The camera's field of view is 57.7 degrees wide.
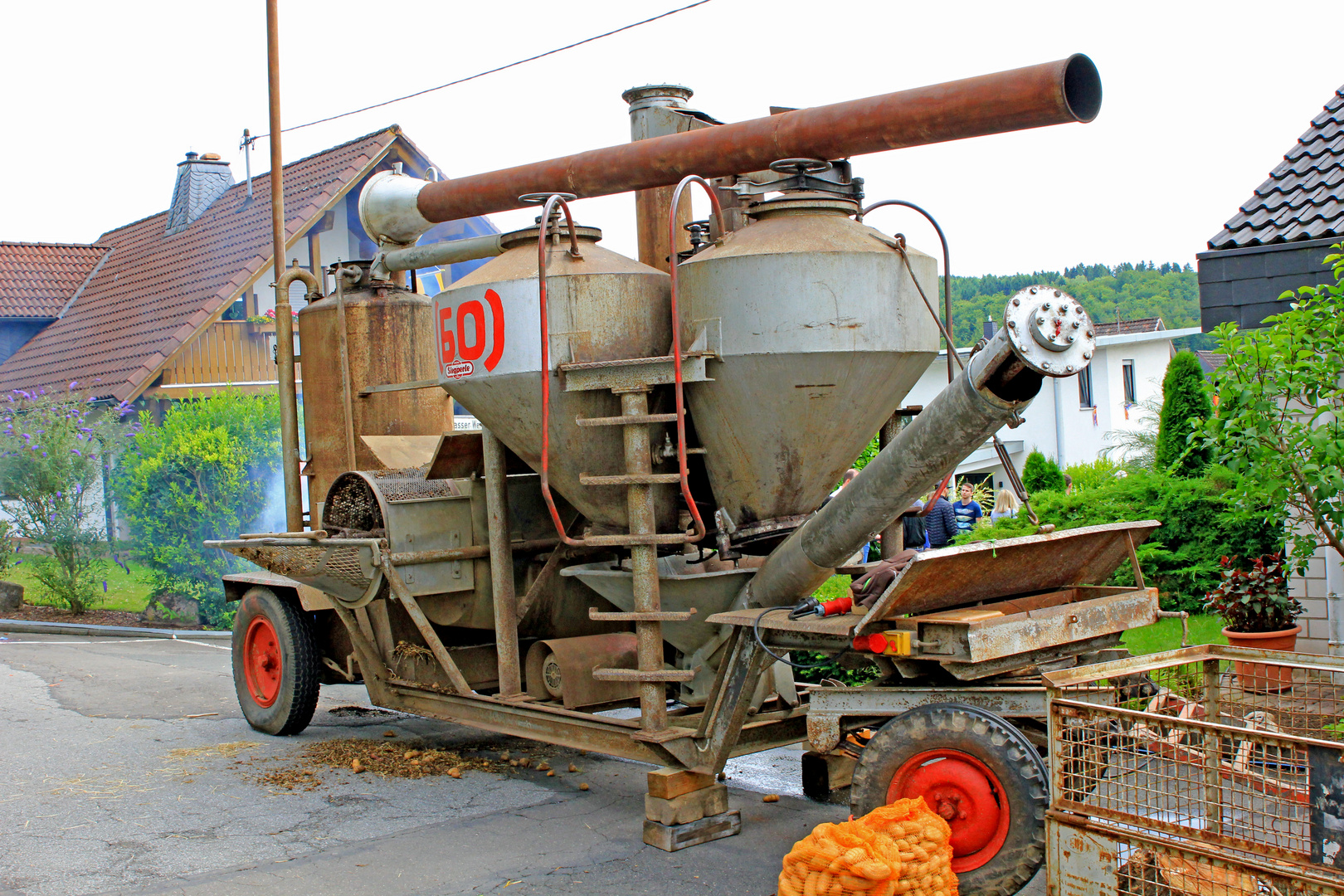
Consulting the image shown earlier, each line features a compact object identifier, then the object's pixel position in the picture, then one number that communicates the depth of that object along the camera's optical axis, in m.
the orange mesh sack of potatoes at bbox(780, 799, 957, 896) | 4.01
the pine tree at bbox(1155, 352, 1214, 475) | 14.11
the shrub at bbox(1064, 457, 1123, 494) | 16.20
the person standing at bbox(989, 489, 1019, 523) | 12.73
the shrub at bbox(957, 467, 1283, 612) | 10.17
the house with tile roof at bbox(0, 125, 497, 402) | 19.44
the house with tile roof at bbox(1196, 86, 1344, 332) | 8.48
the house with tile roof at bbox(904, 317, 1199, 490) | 30.77
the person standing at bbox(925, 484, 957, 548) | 9.48
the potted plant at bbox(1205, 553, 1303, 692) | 8.07
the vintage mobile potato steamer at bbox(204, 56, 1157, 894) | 4.66
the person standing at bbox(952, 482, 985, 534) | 11.09
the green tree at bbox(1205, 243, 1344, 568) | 6.48
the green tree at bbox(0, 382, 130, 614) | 15.57
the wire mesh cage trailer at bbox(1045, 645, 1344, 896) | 3.45
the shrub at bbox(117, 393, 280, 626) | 14.44
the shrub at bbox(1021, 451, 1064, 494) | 15.84
